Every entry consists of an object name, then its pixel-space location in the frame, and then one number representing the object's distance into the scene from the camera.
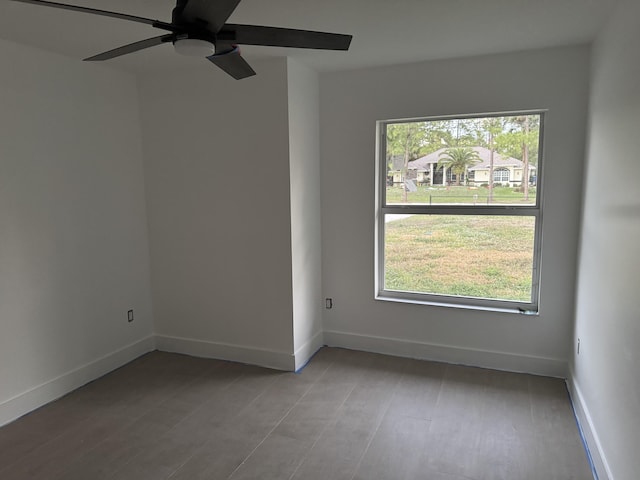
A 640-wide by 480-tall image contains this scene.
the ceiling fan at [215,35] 1.53
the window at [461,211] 3.35
